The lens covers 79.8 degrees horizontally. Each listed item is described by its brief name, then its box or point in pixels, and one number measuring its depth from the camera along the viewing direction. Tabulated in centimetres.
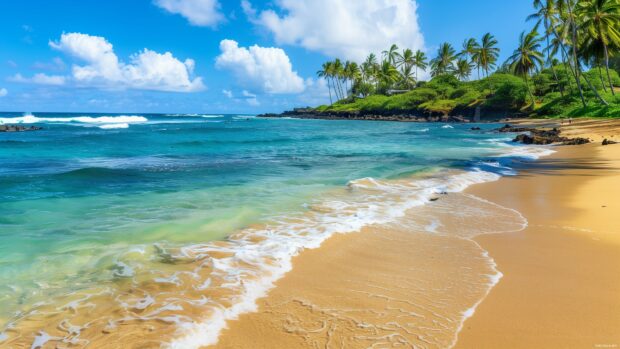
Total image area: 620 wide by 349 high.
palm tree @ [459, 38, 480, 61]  6840
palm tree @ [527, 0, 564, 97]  3814
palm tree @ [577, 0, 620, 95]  3130
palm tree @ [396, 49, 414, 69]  9019
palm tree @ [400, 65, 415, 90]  9381
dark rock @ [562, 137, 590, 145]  2081
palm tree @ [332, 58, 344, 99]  9875
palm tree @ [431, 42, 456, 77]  8212
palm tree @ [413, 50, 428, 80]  8881
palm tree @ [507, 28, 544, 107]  4772
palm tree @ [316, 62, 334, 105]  10112
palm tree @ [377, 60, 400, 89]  9000
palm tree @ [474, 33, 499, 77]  6119
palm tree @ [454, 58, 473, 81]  8312
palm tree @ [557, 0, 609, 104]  3382
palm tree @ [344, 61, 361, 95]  9906
